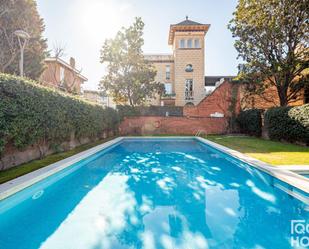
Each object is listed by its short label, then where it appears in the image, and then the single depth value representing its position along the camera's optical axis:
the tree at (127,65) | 17.77
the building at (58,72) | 19.67
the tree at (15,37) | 14.00
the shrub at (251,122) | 14.20
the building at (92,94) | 31.65
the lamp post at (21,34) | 7.91
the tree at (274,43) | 12.15
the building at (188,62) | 25.41
